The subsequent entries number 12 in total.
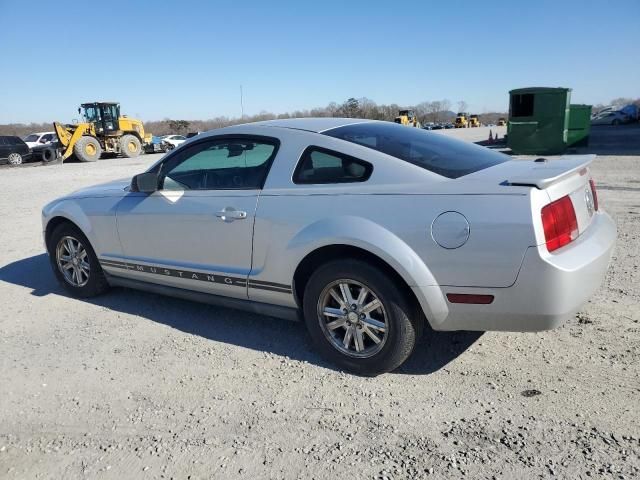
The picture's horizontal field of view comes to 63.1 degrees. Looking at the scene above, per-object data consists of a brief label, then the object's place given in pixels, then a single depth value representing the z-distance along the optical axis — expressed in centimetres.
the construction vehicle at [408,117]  4823
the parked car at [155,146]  3334
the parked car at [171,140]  3566
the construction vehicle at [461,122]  7081
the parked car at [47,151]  2645
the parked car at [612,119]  4688
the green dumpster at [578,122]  2081
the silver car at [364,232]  277
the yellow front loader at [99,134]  2690
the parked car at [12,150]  2748
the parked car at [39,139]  3019
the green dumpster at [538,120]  1881
